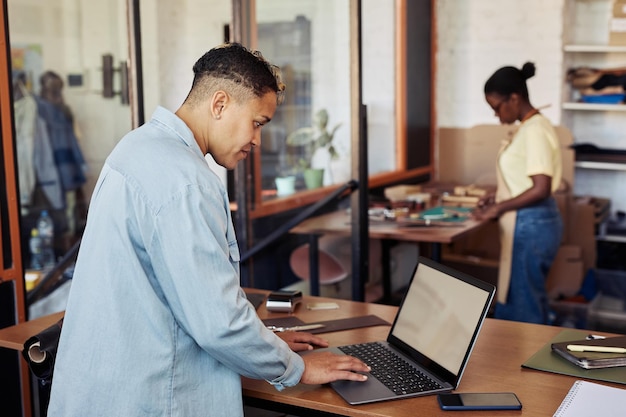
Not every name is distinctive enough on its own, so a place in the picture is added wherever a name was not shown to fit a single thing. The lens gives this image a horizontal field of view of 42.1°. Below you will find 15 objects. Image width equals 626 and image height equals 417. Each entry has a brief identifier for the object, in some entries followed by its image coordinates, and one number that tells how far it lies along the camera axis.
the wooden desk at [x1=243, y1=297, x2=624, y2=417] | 1.80
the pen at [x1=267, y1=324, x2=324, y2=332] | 2.39
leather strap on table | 2.41
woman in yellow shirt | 4.07
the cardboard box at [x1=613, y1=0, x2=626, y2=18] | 5.52
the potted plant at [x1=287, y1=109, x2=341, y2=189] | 4.39
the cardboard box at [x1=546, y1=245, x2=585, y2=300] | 5.21
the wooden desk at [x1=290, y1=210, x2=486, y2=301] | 4.03
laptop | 1.90
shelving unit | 5.87
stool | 4.25
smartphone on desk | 1.78
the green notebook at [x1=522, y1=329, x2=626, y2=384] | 1.94
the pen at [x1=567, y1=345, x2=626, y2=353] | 2.05
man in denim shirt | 1.57
